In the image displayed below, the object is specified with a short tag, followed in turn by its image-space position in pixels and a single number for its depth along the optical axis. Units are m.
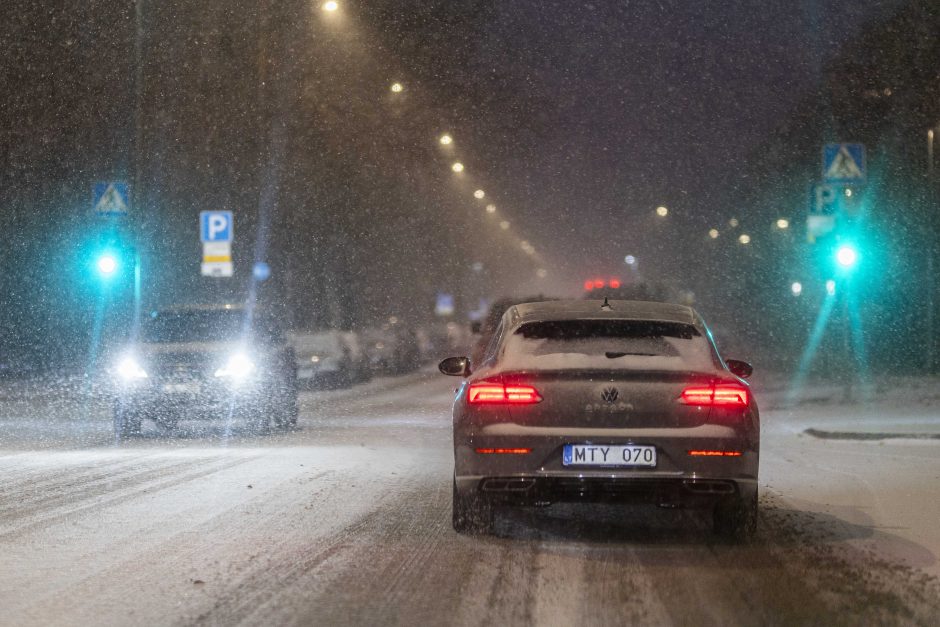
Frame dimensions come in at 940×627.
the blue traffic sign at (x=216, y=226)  29.72
